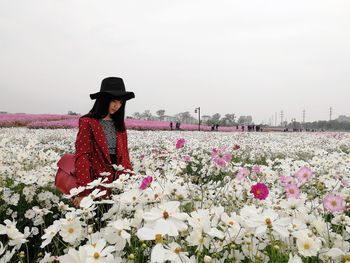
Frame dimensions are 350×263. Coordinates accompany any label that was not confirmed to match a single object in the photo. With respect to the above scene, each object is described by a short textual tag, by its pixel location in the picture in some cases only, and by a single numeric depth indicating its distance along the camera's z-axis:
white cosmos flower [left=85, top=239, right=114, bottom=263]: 1.20
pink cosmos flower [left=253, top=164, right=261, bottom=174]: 3.10
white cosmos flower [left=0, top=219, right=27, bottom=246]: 1.52
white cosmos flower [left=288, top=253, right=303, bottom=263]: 1.28
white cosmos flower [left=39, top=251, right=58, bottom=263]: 1.54
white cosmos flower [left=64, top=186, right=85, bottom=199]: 1.84
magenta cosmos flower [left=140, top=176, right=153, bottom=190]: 1.63
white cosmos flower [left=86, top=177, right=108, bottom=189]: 1.88
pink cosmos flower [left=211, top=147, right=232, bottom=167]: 2.58
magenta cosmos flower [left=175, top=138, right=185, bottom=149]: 2.66
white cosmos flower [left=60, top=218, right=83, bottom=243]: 1.52
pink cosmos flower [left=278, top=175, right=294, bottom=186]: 2.27
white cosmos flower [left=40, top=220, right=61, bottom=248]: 1.50
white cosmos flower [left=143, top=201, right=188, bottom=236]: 1.21
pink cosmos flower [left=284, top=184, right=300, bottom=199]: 1.86
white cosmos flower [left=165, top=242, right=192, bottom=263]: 1.16
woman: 3.47
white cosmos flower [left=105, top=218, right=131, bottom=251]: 1.37
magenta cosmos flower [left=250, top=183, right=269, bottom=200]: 1.65
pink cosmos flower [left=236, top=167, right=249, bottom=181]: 2.49
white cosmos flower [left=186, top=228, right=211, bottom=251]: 1.38
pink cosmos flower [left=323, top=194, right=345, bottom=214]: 1.60
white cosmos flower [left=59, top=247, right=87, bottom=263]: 1.16
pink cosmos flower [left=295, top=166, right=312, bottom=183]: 2.18
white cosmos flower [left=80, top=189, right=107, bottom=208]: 1.56
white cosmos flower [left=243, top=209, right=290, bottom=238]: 1.29
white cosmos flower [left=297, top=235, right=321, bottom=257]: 1.33
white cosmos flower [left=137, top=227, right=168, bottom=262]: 1.11
